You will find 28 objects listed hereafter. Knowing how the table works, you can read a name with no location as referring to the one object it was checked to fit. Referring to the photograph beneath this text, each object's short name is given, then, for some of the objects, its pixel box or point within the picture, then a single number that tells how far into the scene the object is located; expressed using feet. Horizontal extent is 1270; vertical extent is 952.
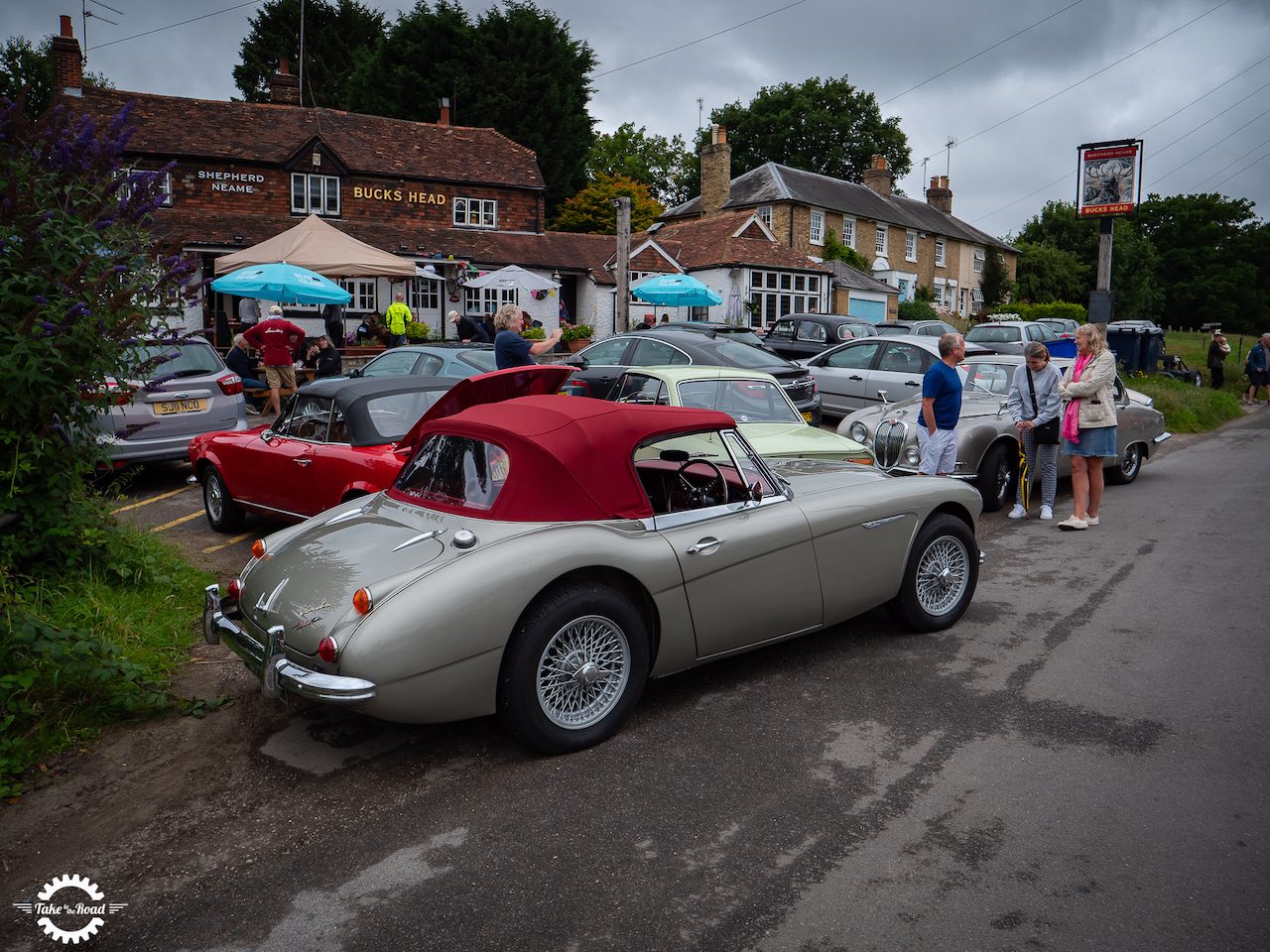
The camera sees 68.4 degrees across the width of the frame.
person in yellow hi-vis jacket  66.85
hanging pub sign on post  61.46
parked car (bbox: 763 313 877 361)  63.77
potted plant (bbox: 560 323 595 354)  79.66
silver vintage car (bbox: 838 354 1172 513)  30.81
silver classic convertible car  12.17
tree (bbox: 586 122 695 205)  187.73
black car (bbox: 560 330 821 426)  40.11
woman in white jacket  27.89
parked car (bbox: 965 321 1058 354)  75.77
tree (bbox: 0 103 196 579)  15.93
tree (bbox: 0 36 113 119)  138.36
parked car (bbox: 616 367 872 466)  27.43
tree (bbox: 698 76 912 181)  200.54
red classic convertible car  21.74
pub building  93.86
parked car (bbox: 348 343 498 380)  37.35
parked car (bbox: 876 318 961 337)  72.84
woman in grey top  29.58
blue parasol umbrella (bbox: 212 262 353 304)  52.29
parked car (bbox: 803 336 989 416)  41.63
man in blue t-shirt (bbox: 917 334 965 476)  27.58
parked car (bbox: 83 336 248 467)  31.55
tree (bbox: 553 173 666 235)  145.69
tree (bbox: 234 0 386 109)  162.09
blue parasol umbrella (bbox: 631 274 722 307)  75.15
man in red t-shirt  46.75
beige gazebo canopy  58.03
